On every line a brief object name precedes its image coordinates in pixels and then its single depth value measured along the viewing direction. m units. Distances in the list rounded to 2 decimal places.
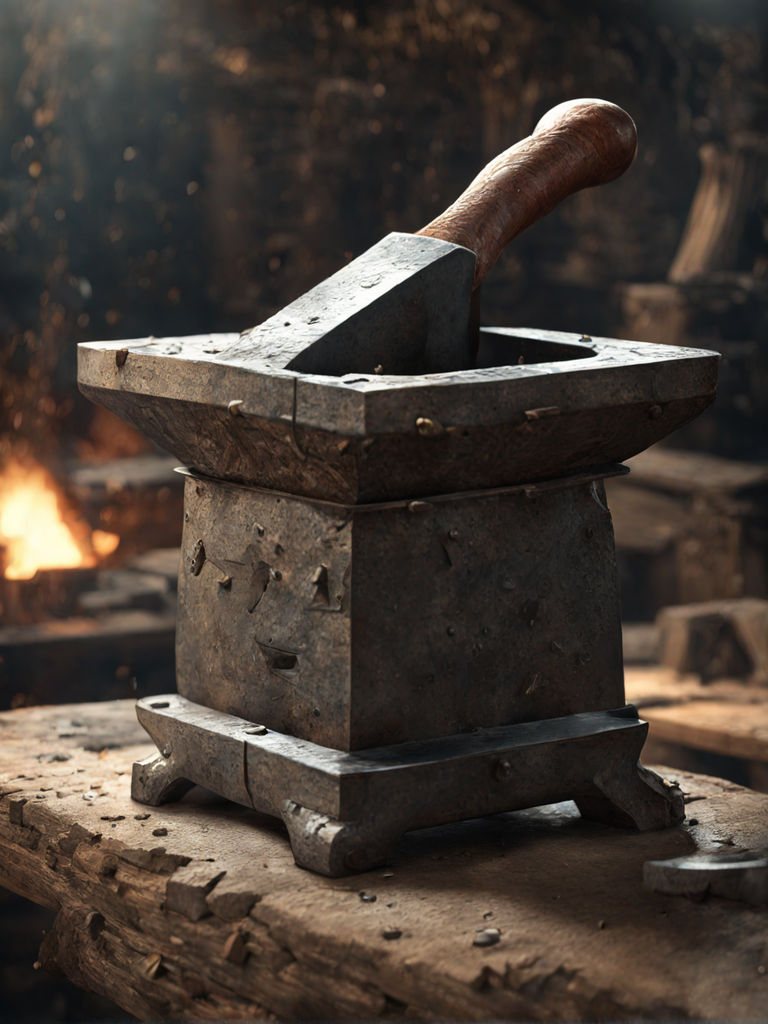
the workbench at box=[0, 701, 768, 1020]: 2.80
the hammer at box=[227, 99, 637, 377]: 3.33
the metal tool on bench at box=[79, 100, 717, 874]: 3.17
